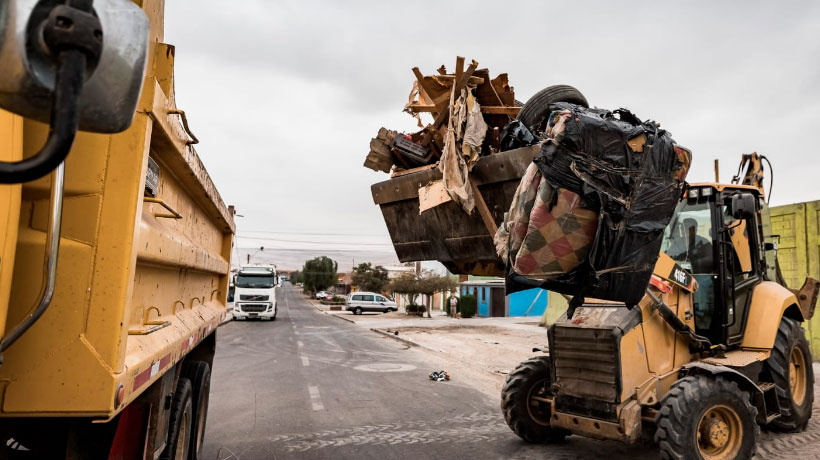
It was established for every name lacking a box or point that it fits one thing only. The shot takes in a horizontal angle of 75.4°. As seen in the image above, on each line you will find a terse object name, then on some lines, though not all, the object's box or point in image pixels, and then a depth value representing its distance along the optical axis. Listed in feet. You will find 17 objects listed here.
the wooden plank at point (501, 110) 15.66
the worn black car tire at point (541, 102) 14.02
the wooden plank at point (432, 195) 15.34
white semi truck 85.40
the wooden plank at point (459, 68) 15.35
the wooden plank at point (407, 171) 16.65
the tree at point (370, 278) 155.94
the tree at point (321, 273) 243.19
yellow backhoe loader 14.74
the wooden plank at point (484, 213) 14.87
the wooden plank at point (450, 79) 15.52
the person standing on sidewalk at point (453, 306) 111.88
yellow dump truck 3.37
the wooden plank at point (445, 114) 15.25
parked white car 121.08
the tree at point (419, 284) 113.70
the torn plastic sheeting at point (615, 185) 10.94
